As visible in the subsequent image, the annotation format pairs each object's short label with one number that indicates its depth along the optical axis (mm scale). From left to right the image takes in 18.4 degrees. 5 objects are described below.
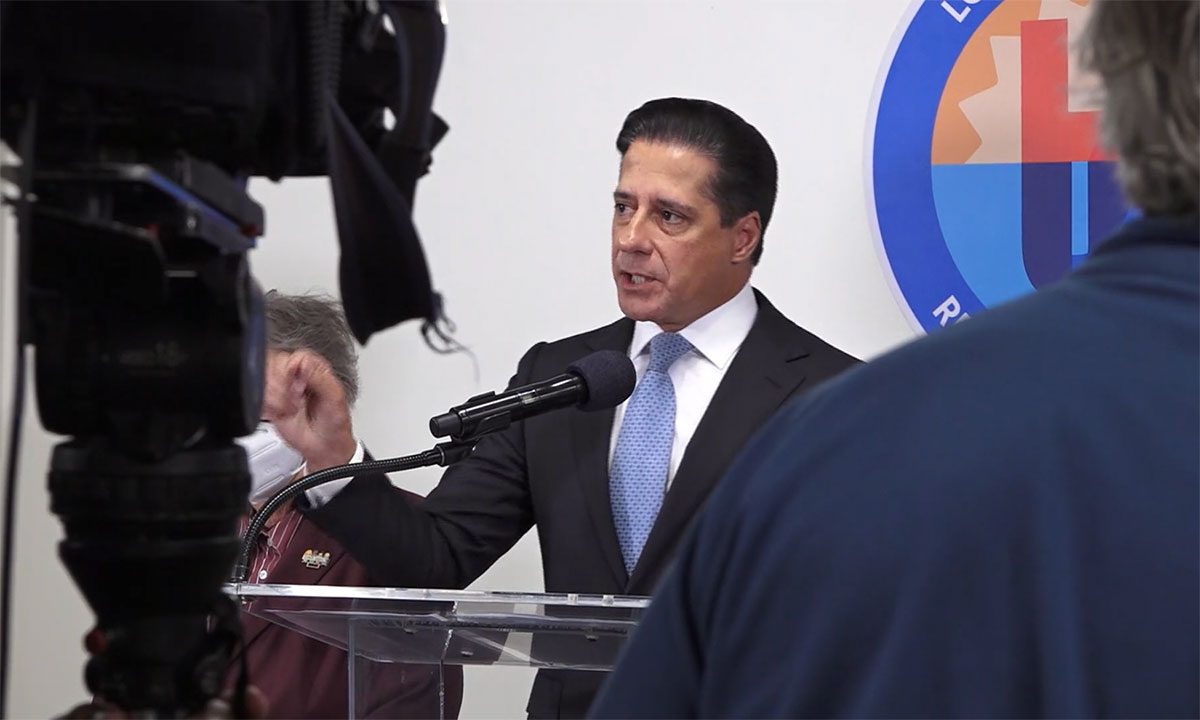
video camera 1661
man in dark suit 3465
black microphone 3041
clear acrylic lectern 3019
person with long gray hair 1692
